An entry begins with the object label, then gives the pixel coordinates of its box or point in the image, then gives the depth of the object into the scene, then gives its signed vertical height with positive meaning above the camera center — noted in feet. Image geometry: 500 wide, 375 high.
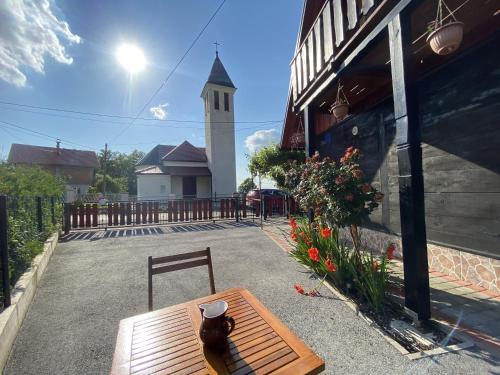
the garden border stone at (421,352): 6.51 -4.38
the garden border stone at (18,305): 6.89 -3.51
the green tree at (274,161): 42.76 +6.82
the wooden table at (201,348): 3.78 -2.62
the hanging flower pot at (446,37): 7.07 +4.72
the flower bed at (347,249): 8.46 -2.35
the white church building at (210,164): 66.49 +10.68
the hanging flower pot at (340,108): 14.56 +5.35
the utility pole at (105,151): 84.80 +21.01
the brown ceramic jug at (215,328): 4.05 -2.21
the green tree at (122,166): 147.43 +24.43
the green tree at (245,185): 99.12 +6.18
